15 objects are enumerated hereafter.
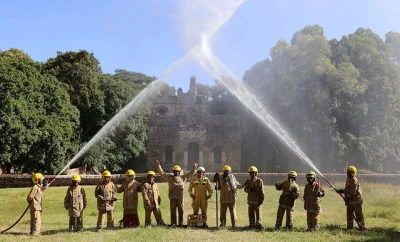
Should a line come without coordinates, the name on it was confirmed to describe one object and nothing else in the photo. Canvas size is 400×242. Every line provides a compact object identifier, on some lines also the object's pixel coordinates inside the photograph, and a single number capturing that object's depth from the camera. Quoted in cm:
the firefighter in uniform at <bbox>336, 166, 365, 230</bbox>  1162
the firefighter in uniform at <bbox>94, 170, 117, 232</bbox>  1148
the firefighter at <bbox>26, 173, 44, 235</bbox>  1111
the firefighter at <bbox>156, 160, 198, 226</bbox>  1208
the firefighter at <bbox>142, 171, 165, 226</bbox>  1180
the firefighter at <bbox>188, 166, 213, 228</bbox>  1196
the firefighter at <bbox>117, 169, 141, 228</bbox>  1174
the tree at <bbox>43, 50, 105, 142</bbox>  3181
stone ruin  4197
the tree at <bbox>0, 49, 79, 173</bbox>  2364
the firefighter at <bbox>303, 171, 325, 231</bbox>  1143
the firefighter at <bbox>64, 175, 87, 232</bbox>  1143
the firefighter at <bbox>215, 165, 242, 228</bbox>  1194
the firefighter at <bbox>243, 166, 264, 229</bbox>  1178
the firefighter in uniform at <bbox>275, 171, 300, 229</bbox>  1173
